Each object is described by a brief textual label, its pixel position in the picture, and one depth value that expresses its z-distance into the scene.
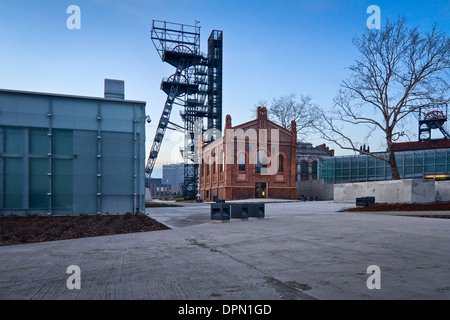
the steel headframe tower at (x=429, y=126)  50.38
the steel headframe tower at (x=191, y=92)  51.94
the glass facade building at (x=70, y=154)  15.71
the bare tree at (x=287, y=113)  47.41
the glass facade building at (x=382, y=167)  46.19
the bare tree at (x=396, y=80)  22.69
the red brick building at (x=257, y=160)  43.69
